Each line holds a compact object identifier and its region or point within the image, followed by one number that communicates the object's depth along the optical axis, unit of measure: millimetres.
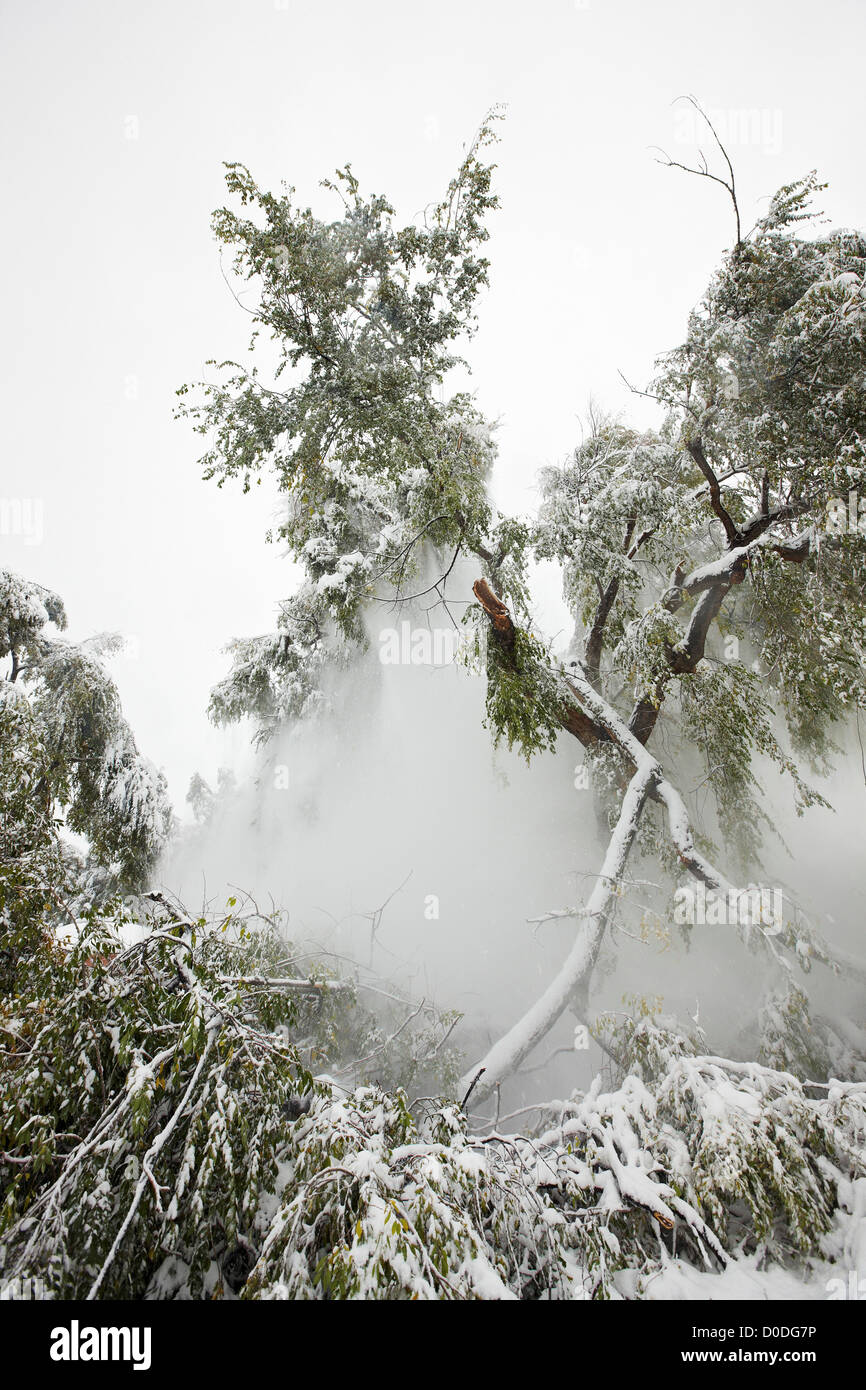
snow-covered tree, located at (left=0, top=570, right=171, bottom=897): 6289
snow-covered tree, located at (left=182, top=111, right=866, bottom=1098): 5180
